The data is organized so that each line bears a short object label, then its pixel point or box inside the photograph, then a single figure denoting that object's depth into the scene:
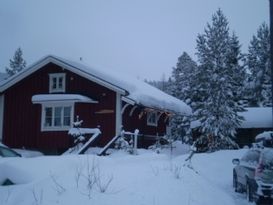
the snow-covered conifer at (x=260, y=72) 29.27
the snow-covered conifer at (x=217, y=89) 19.49
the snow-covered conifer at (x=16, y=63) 35.94
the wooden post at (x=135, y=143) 10.75
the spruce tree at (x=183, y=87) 26.46
